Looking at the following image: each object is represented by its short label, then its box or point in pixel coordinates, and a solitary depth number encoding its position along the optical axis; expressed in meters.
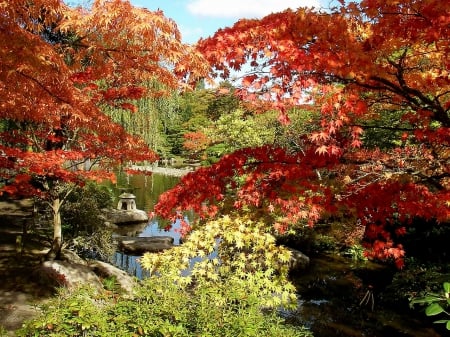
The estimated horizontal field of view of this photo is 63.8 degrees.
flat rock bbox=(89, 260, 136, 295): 8.85
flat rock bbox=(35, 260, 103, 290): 7.52
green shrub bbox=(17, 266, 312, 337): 2.97
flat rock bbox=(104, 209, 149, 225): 17.12
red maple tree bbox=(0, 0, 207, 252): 3.89
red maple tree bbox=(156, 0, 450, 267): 3.82
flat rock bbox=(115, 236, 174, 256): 12.95
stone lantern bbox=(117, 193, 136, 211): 18.19
